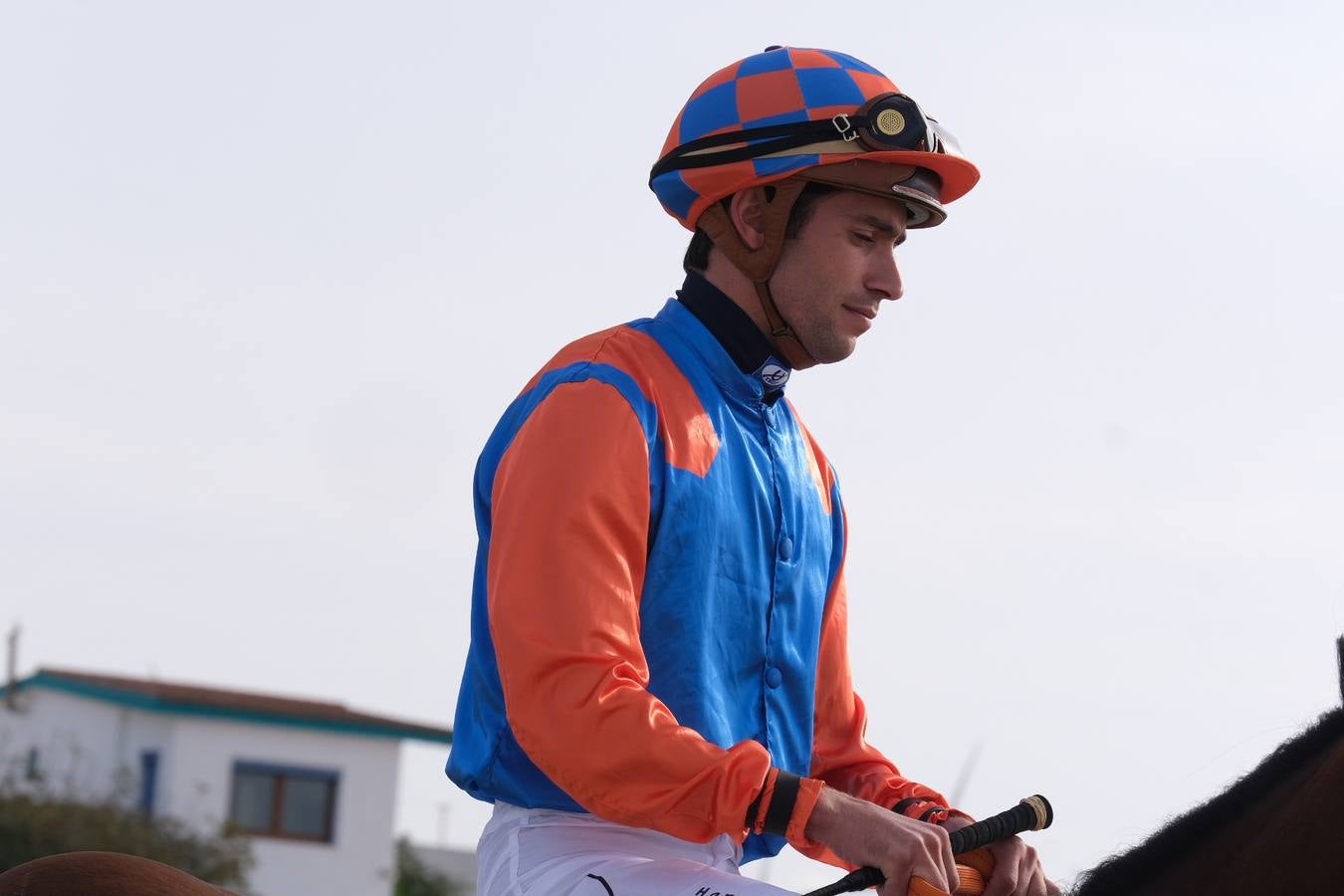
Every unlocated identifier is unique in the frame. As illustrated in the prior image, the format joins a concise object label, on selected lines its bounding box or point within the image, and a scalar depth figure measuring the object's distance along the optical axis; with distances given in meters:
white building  27.92
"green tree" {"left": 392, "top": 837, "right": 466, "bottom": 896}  31.16
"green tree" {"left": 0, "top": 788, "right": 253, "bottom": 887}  23.58
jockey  3.06
